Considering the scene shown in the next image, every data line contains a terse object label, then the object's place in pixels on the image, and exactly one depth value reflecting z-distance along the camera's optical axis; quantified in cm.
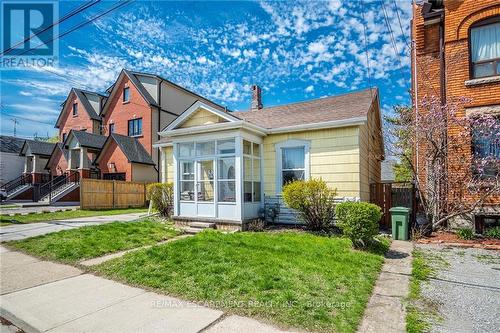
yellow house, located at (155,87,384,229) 975
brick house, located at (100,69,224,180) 2339
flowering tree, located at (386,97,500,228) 864
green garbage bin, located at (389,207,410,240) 842
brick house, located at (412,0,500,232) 887
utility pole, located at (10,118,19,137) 3442
